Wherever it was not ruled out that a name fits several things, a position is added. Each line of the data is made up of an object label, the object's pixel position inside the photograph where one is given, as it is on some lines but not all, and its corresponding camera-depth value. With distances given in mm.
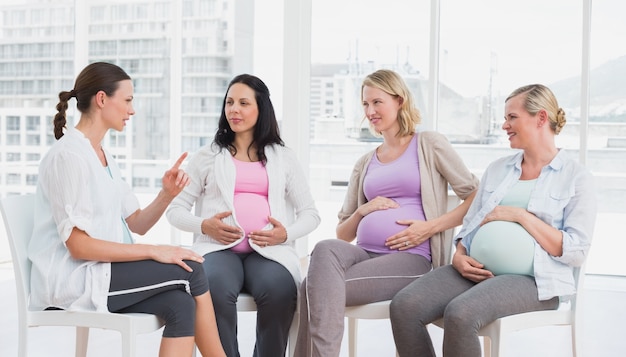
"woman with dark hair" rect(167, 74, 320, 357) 2512
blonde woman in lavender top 2473
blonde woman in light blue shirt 2271
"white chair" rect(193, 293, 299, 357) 2547
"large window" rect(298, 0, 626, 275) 5086
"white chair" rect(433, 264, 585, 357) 2248
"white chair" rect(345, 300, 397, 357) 2463
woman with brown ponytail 2227
